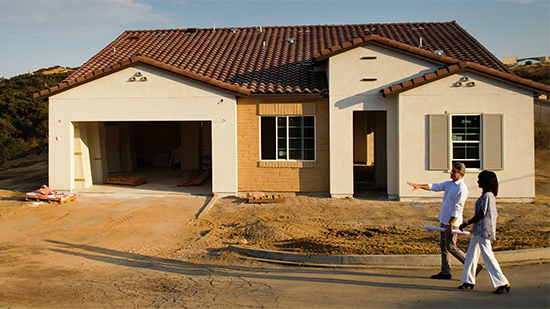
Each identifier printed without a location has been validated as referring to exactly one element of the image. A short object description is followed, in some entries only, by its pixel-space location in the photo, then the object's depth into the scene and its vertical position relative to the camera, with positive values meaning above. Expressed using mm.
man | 6871 -1027
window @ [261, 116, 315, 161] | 14852 +303
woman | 6504 -1138
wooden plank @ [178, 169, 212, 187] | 16953 -1140
